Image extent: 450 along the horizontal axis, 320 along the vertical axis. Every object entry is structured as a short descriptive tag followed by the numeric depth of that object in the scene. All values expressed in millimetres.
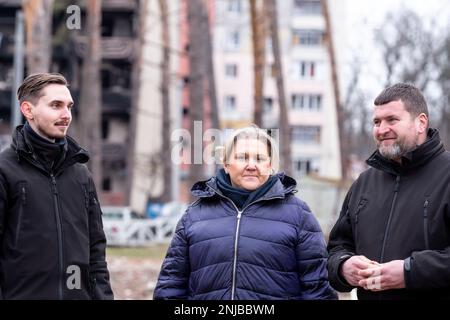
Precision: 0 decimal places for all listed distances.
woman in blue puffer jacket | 4699
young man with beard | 4715
